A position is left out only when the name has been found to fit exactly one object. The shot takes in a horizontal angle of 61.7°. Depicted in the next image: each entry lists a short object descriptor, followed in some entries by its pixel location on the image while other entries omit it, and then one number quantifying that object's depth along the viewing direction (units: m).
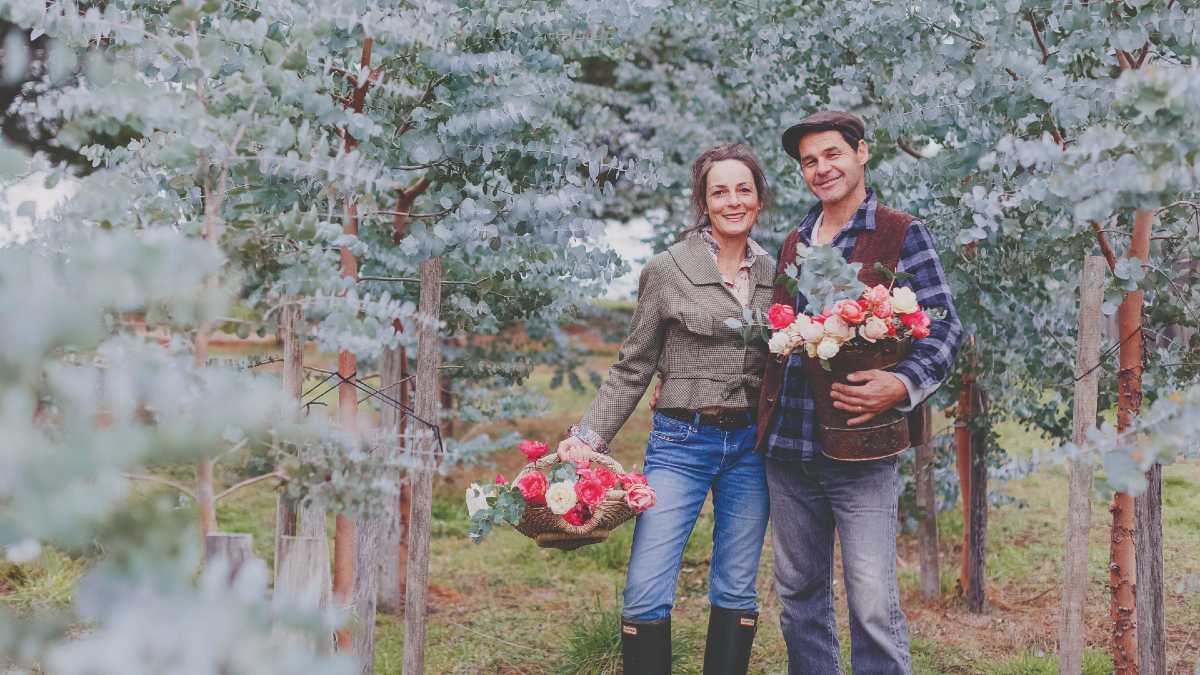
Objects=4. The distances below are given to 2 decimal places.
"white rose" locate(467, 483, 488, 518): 2.90
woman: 3.06
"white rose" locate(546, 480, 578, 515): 2.86
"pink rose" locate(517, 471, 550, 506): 2.90
